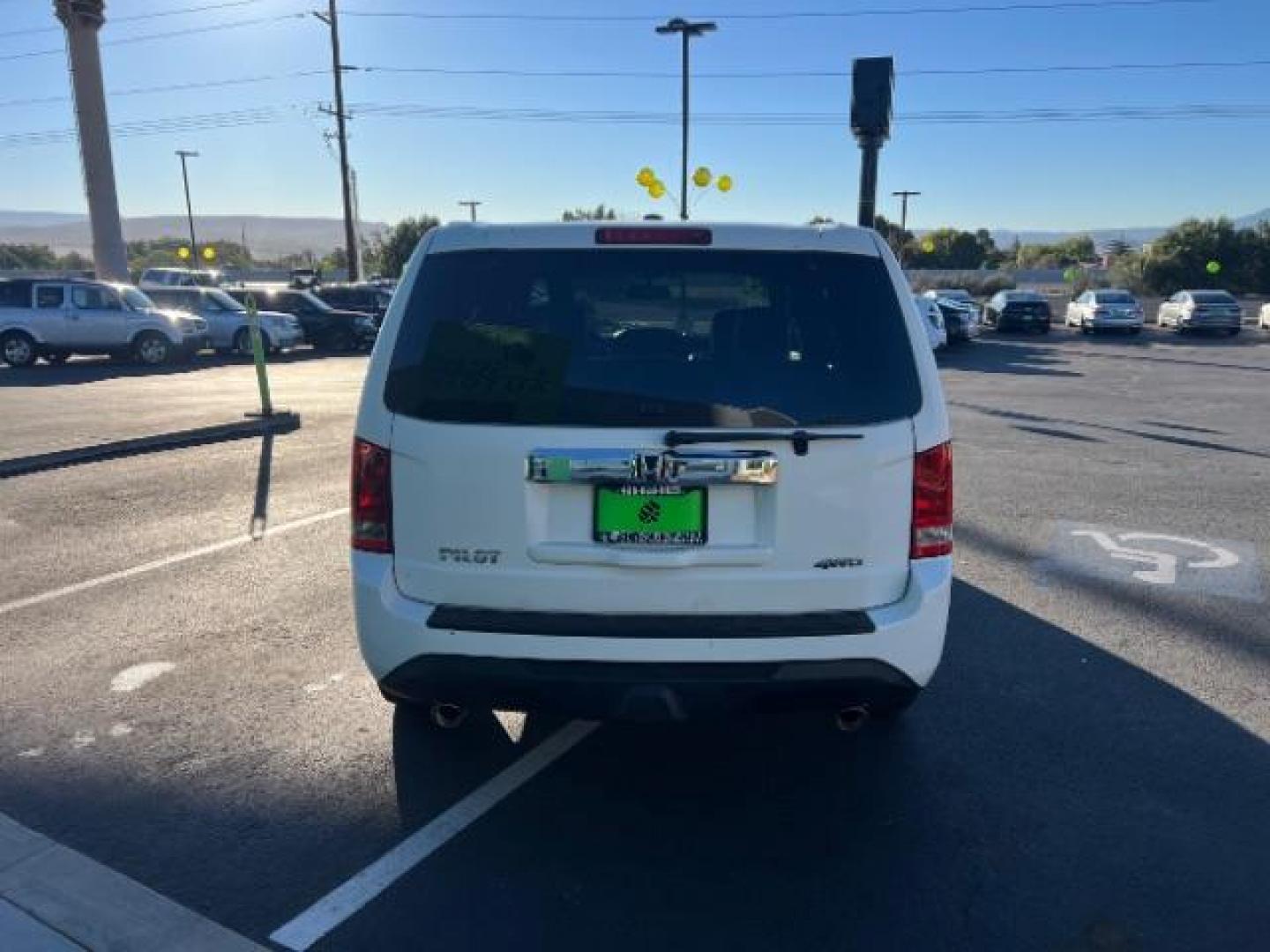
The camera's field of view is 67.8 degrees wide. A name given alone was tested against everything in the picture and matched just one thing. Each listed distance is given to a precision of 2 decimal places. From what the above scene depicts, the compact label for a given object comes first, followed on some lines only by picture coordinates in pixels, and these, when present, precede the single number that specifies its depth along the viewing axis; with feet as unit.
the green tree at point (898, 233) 107.45
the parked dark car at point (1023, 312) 112.27
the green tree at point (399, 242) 242.93
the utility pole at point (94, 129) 94.84
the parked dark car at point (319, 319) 83.97
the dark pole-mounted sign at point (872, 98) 31.04
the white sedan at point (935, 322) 68.50
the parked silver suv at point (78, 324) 62.85
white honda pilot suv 9.30
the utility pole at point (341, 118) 122.42
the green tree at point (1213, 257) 177.27
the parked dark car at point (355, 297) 93.40
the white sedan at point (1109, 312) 109.70
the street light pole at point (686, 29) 80.69
